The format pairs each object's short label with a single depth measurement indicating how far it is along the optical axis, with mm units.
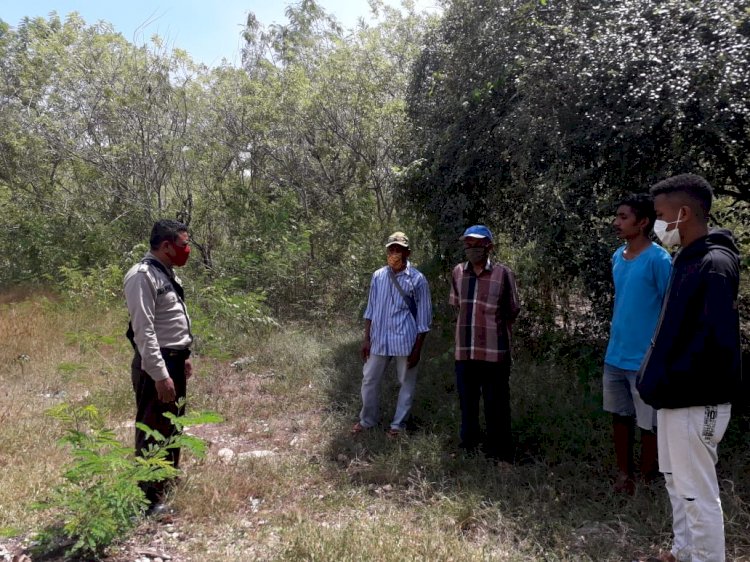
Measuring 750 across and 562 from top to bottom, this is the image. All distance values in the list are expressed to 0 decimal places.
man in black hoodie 2285
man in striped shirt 4621
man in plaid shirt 4000
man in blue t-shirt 3182
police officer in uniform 3236
